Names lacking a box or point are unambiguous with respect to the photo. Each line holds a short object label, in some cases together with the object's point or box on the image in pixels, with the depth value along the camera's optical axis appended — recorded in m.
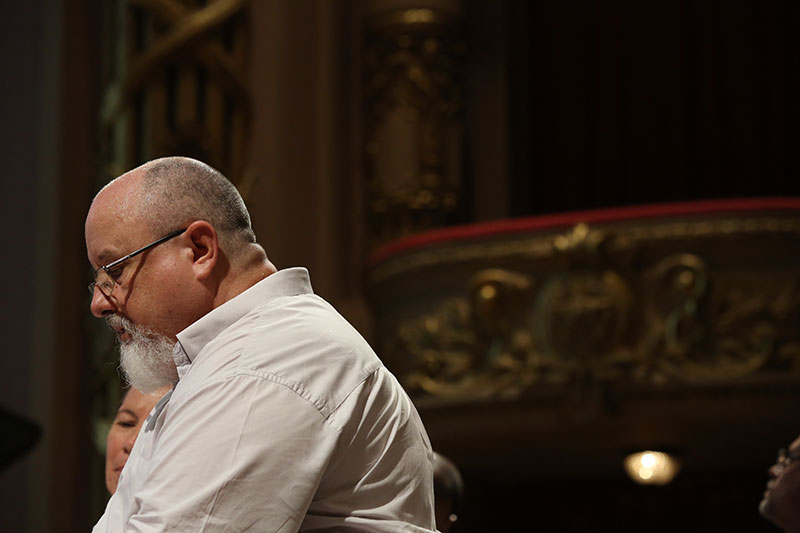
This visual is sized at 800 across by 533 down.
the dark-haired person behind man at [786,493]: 5.03
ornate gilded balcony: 12.73
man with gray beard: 3.12
